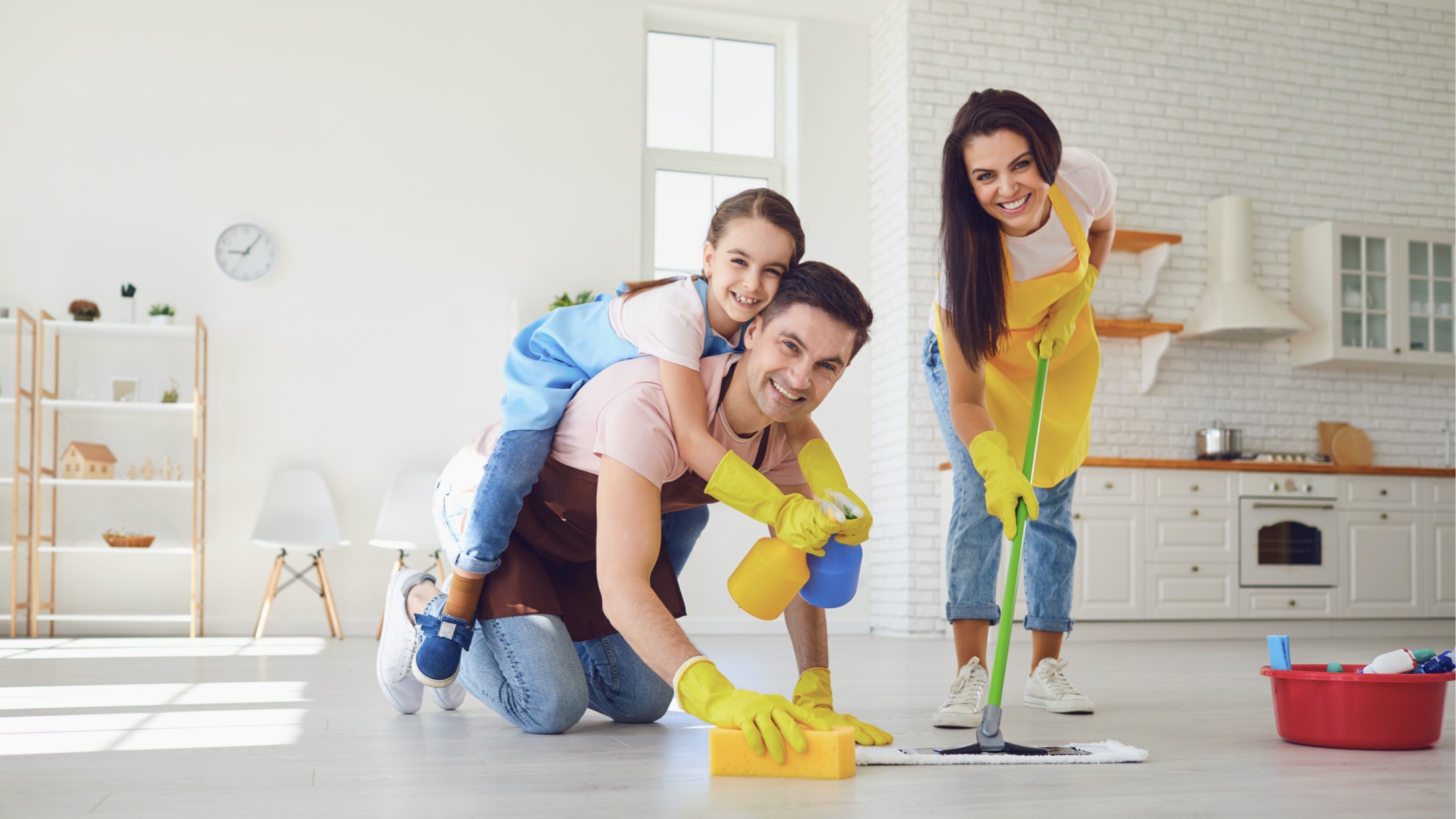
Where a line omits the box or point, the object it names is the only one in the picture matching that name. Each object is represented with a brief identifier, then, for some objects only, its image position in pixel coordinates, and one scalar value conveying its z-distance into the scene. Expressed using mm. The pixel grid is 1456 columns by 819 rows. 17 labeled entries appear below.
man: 1572
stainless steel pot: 5613
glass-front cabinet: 5895
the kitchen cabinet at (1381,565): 5492
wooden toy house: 4691
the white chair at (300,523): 4875
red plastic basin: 1809
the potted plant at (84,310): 4824
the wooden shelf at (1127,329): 5500
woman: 2020
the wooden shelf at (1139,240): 5574
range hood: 5594
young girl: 1826
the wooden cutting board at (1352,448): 5980
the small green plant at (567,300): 5266
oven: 5320
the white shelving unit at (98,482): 4633
